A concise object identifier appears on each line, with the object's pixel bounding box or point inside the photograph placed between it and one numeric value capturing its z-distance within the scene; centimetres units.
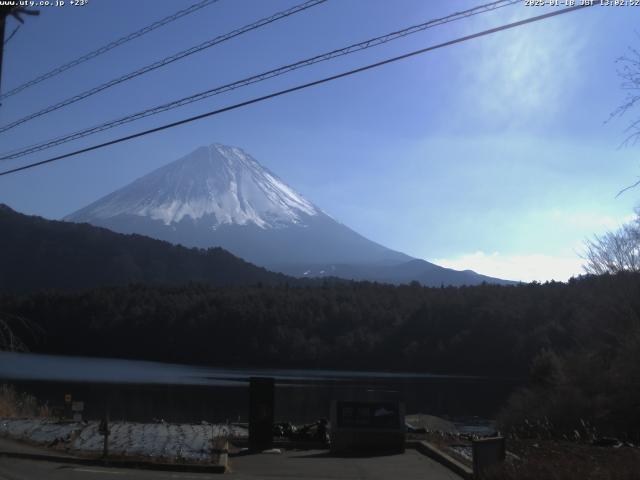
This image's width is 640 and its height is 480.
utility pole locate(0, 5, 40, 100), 1143
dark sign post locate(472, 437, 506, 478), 1323
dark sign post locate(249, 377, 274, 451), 1802
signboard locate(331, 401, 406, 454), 1830
